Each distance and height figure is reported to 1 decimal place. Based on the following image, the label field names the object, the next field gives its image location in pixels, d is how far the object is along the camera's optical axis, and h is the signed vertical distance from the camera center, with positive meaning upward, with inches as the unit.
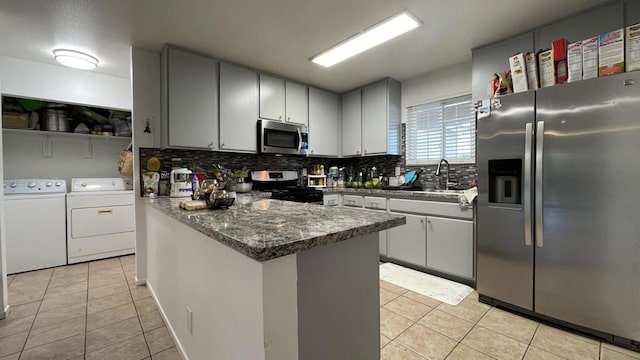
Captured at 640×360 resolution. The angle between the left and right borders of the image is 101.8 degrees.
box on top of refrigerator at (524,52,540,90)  76.1 +31.4
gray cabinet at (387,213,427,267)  107.3 -28.3
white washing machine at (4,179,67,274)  111.3 -20.7
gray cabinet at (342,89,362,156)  147.0 +31.3
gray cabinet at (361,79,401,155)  133.9 +31.2
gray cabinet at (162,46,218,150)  98.9 +30.7
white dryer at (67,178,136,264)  123.9 -20.6
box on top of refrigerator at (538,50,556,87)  73.2 +30.6
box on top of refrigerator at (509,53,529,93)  77.3 +30.9
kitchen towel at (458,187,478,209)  90.7 -7.6
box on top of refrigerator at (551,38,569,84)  71.8 +32.4
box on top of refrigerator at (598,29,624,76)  62.6 +30.1
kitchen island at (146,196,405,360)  29.2 -15.3
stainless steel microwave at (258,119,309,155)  122.3 +19.5
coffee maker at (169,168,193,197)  93.7 -2.1
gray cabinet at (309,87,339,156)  144.4 +31.1
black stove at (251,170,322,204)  123.4 -5.2
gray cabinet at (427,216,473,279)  94.4 -26.5
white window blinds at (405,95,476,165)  117.9 +21.5
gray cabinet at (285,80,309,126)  133.6 +38.9
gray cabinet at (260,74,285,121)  124.2 +38.8
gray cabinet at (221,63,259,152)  112.3 +31.2
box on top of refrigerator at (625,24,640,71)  60.6 +30.2
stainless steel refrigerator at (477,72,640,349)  61.4 -7.3
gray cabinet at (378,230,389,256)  120.8 -31.4
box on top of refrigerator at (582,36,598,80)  66.2 +30.2
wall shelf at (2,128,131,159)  123.5 +21.7
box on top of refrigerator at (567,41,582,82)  68.5 +30.7
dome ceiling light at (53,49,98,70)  103.3 +49.0
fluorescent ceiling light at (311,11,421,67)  83.7 +50.0
